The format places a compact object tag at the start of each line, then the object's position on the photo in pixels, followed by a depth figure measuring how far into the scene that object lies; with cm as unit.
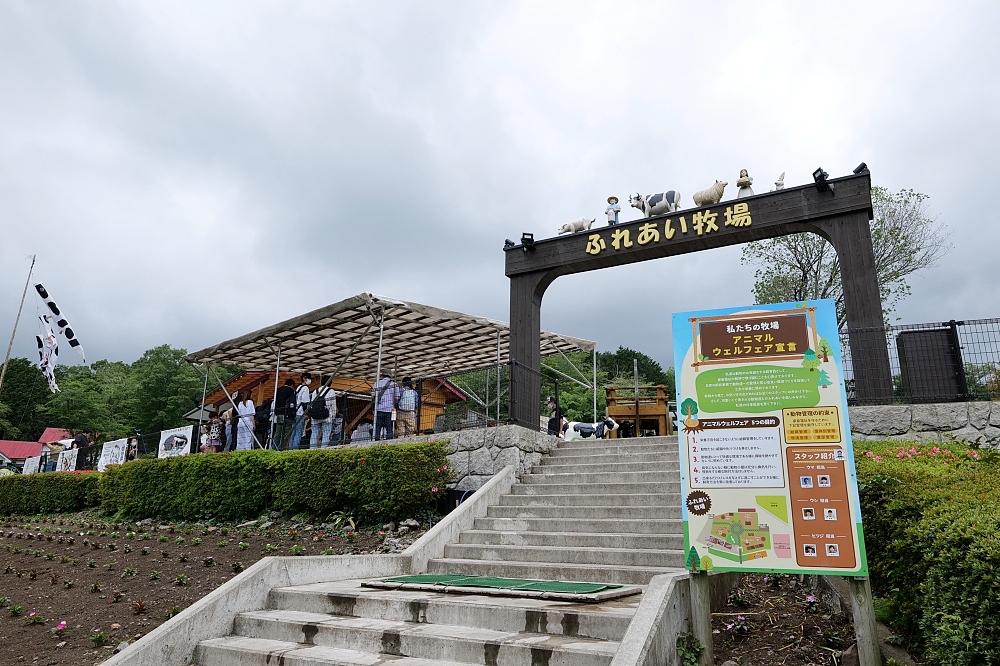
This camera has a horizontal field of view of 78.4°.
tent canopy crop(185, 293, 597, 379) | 1247
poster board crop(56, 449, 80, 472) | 1986
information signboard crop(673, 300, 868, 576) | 361
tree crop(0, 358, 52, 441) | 5356
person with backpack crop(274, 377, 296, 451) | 1330
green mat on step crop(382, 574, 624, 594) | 482
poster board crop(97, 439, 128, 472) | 1736
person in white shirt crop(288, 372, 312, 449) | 1317
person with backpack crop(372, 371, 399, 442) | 1149
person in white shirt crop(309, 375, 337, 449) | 1252
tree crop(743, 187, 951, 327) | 2091
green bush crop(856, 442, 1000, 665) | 283
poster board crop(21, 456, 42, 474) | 2219
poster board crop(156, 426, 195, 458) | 1530
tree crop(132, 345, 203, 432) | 4150
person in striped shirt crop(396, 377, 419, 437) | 1170
